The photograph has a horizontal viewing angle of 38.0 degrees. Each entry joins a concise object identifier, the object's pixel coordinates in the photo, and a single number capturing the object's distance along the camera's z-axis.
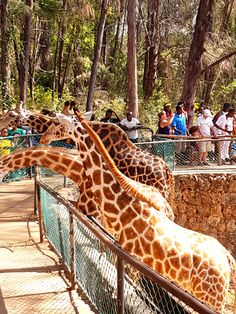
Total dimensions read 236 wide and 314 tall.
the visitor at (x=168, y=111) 8.87
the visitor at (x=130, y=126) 8.46
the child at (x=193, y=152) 8.66
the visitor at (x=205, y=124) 9.11
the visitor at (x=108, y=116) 8.38
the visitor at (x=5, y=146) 7.54
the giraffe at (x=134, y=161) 4.80
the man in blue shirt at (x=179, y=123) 8.90
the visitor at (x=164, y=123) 8.70
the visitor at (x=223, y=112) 9.05
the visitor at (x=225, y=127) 8.85
